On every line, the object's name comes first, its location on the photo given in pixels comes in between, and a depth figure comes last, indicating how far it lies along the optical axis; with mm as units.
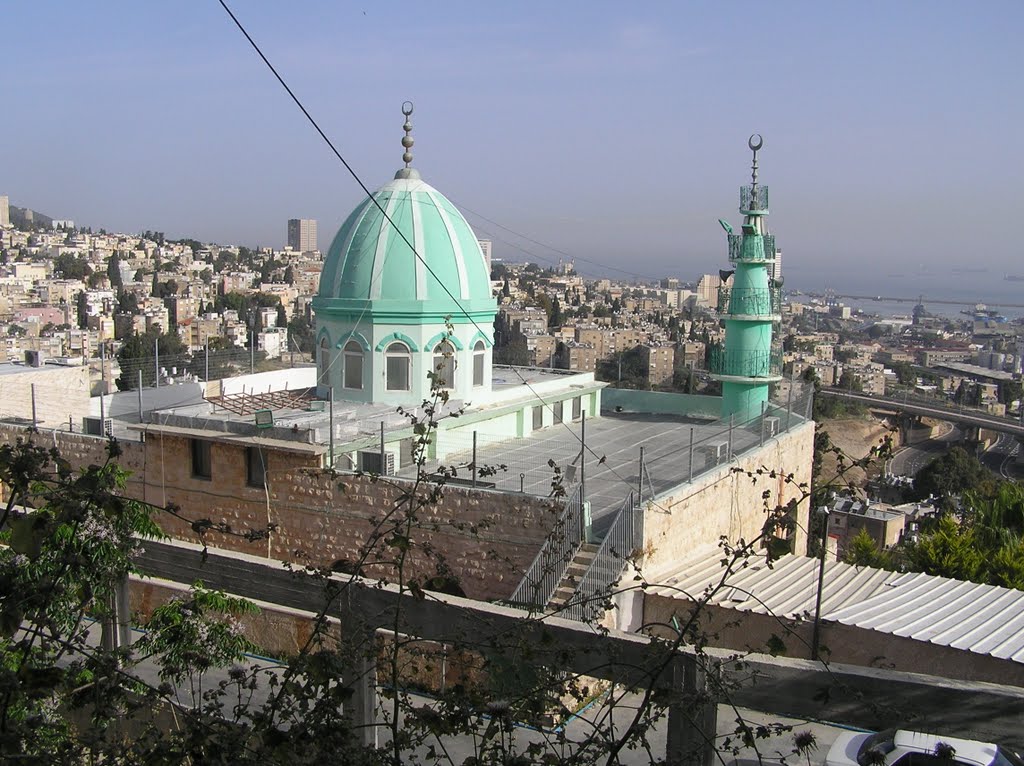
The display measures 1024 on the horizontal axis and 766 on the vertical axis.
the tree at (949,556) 16562
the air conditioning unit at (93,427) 14867
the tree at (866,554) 19031
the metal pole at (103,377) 14709
